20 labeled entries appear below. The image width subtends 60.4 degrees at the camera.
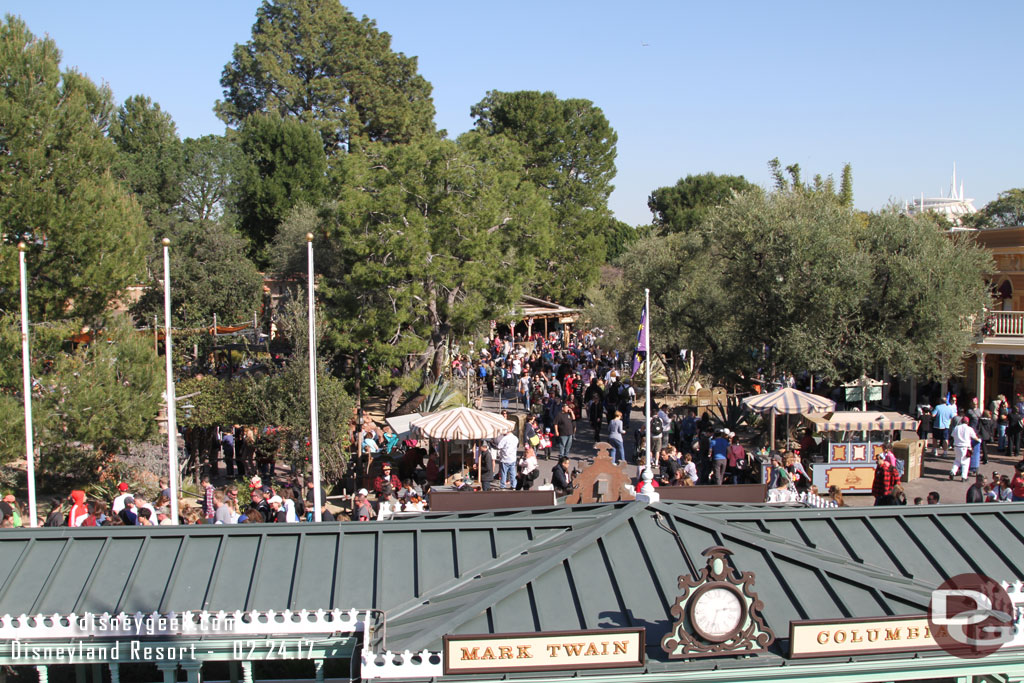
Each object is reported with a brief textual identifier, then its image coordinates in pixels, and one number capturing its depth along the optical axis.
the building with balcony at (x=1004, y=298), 25.73
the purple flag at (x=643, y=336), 13.97
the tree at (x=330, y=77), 59.44
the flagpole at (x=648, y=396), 12.09
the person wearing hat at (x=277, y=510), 11.67
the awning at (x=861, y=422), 16.61
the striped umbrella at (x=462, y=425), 15.69
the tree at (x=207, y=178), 45.19
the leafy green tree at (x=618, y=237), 71.81
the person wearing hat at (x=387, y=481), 14.20
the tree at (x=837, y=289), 19.59
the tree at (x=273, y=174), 49.06
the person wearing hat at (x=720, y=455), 16.02
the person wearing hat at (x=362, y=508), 11.61
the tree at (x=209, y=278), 36.28
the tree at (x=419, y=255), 22.89
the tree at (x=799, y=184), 23.66
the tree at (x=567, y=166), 51.62
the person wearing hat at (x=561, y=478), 14.74
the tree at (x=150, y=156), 42.62
